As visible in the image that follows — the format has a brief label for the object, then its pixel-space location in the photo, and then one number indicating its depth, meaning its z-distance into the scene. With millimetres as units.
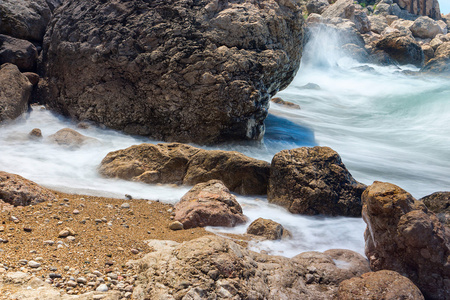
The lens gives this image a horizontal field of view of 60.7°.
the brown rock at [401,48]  22828
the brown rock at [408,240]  3244
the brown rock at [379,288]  2838
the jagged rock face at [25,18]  8516
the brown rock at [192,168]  5383
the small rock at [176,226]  4059
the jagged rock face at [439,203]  4369
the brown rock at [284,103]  12250
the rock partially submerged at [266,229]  3994
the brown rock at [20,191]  3814
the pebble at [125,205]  4395
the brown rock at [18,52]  7996
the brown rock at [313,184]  4973
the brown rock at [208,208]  4145
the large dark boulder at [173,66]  7078
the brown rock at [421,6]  33094
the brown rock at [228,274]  2492
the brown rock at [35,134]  6627
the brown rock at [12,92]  6973
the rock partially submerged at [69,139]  6426
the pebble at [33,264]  2633
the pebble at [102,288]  2482
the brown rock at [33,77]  8117
